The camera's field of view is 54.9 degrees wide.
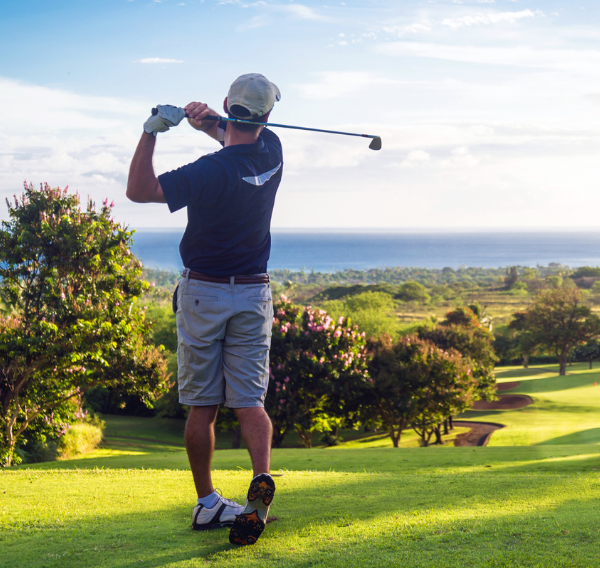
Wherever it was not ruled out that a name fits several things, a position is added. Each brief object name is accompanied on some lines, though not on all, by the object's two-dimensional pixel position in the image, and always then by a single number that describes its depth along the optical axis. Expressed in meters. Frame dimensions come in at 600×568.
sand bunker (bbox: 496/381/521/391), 43.62
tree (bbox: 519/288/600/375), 47.59
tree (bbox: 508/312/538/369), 48.84
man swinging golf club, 3.23
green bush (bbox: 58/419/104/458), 22.08
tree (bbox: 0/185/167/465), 13.63
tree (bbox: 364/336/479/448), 26.62
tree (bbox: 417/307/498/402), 33.59
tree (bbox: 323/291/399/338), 52.94
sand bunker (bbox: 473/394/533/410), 37.25
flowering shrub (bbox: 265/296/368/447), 23.52
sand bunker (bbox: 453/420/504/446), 28.77
